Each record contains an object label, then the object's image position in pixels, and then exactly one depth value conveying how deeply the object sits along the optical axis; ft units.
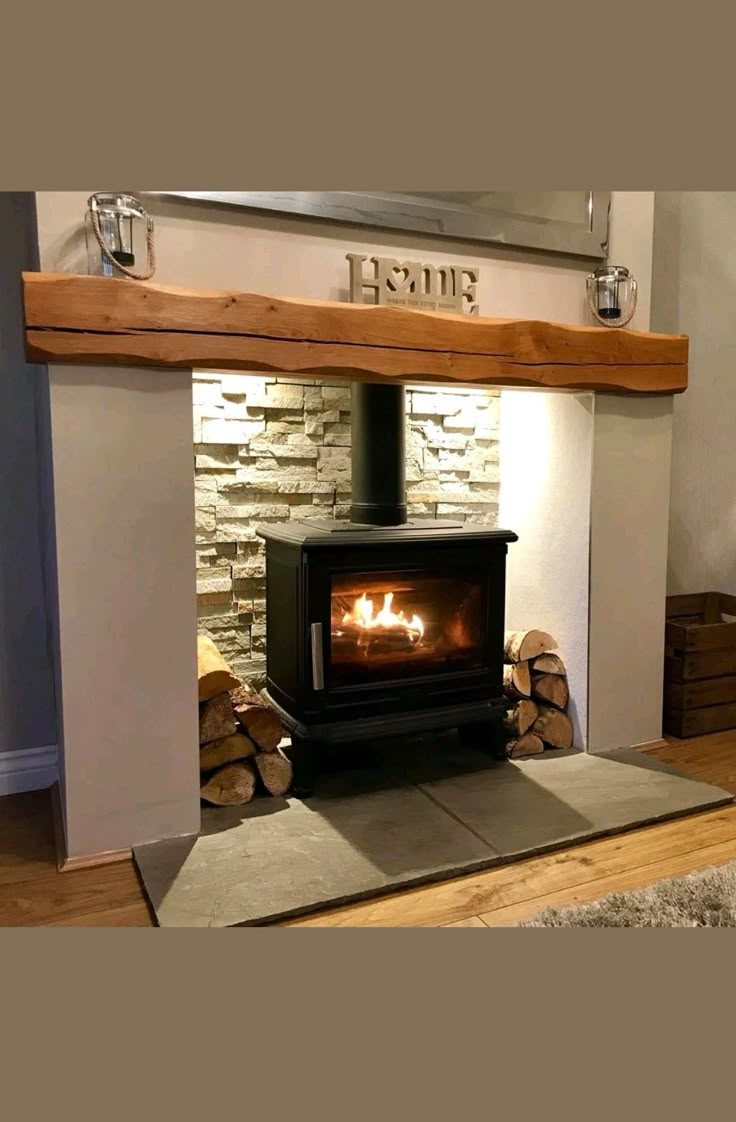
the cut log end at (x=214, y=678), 8.07
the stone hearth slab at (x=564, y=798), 7.68
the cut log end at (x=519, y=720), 9.74
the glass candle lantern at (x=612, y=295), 9.41
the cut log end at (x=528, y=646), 9.95
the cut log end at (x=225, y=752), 8.27
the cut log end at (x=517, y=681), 9.88
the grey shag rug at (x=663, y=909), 6.14
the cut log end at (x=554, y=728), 9.86
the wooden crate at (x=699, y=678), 10.38
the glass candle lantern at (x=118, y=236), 6.91
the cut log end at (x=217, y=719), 8.18
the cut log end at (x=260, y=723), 8.36
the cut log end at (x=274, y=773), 8.46
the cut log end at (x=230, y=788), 8.21
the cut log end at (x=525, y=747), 9.65
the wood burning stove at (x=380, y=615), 8.34
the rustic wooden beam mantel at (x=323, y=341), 6.77
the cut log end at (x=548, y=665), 9.99
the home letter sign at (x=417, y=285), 8.30
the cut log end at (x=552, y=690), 9.92
